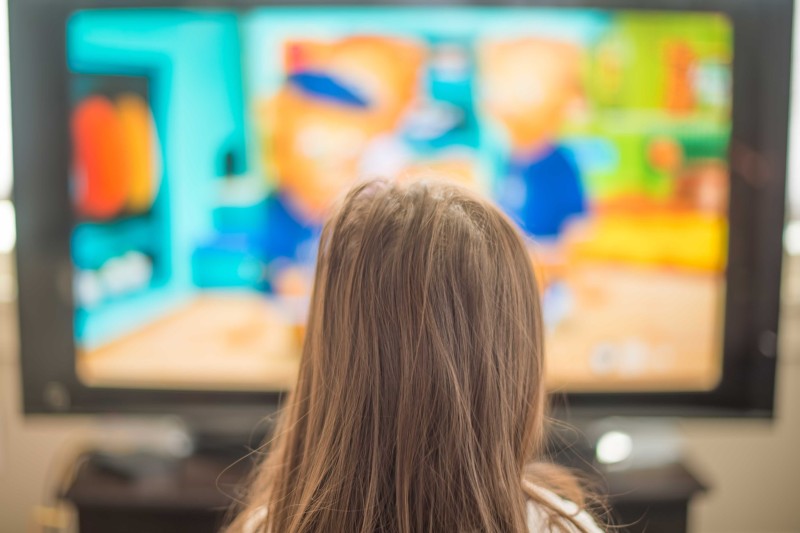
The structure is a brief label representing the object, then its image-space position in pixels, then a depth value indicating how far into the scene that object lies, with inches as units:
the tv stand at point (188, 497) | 59.5
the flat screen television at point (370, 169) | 62.1
